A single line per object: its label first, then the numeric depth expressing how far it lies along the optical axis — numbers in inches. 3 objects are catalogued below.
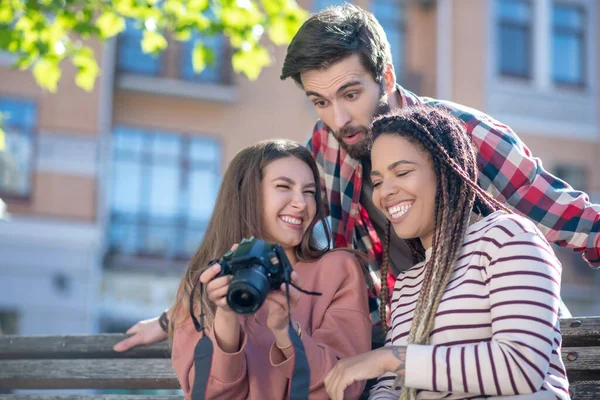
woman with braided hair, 97.2
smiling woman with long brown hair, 112.8
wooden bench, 151.0
